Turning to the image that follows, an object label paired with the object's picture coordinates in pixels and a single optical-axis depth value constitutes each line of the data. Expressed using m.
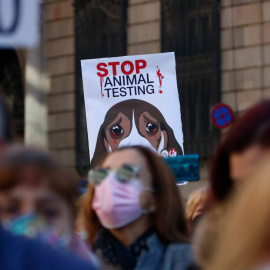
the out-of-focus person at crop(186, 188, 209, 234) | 11.66
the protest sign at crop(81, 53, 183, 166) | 14.51
